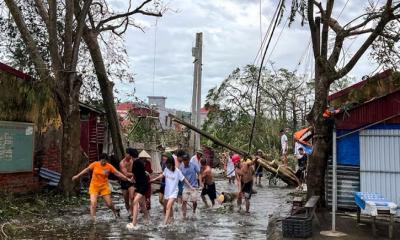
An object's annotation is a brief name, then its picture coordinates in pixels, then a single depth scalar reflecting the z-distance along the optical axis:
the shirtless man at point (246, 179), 14.98
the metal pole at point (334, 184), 10.21
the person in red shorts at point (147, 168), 13.11
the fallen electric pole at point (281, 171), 24.00
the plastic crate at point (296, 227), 9.84
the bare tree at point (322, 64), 12.27
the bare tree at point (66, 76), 16.12
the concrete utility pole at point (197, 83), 23.47
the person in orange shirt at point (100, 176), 12.59
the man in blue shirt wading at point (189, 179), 13.73
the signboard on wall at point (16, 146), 15.20
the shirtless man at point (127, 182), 13.12
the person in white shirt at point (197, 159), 14.62
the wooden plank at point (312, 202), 10.60
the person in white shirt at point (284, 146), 27.16
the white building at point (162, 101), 58.06
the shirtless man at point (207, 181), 14.96
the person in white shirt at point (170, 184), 12.10
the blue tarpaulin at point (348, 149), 12.58
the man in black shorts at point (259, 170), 24.60
